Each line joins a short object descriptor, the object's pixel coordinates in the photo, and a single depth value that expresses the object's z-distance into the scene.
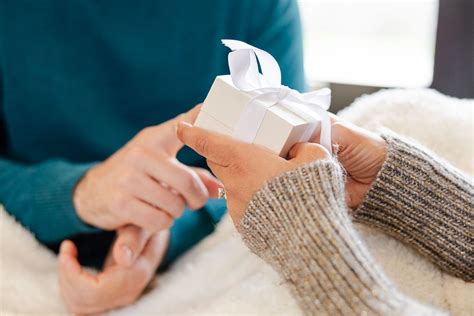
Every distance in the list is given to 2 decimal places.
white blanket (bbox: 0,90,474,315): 0.77
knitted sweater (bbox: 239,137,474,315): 0.65
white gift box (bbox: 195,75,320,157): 0.69
